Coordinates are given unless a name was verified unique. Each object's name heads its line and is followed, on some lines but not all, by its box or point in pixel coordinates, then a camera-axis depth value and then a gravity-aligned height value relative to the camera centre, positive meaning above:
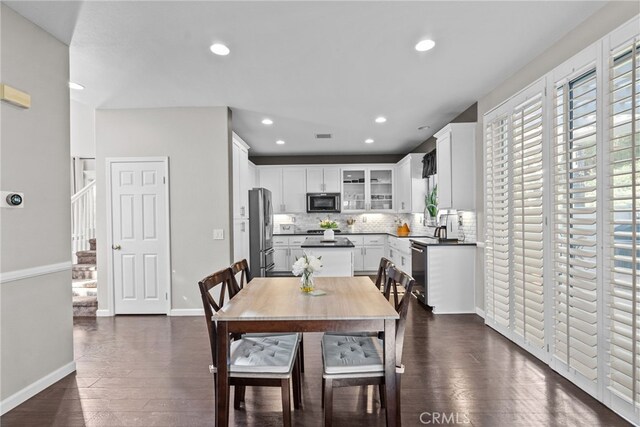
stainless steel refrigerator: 5.32 -0.37
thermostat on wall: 2.16 +0.10
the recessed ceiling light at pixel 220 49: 2.64 +1.38
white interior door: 4.18 -0.28
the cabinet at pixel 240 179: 4.68 +0.50
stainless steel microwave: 7.21 +0.19
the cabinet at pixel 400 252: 5.09 -0.76
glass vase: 2.24 -0.51
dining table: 1.69 -0.60
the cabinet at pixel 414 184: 6.11 +0.49
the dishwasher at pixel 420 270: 4.23 -0.86
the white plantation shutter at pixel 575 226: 2.19 -0.13
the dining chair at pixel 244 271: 2.46 -0.50
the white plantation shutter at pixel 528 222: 2.75 -0.12
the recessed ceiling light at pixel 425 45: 2.60 +1.37
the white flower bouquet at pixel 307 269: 2.20 -0.40
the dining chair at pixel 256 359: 1.73 -0.85
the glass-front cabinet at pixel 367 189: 7.30 +0.49
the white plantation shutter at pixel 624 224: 1.87 -0.10
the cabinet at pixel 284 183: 7.30 +0.64
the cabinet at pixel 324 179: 7.29 +0.73
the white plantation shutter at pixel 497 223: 3.26 -0.15
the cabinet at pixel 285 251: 7.08 -0.90
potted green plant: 5.28 +0.08
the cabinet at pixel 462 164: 4.10 +0.58
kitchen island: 4.76 -0.76
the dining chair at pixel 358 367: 1.73 -0.86
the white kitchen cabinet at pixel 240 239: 4.48 -0.42
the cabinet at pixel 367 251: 7.01 -0.91
